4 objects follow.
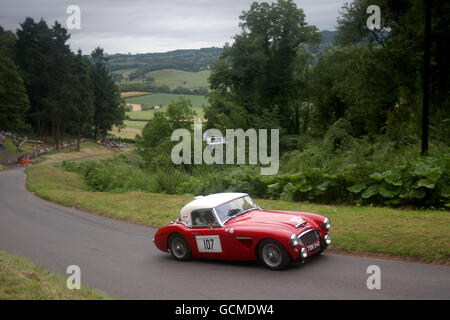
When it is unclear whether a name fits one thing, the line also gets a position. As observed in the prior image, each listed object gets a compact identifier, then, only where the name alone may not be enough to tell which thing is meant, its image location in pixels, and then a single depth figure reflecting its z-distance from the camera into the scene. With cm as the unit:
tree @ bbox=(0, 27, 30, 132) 7119
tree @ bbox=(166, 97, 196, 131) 6141
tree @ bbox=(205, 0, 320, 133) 5028
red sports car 868
